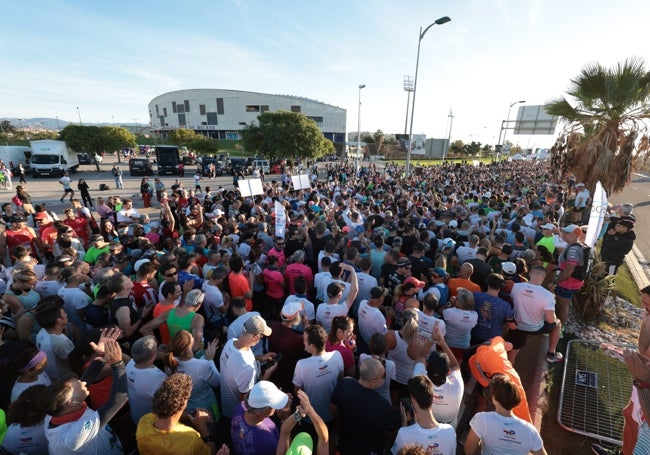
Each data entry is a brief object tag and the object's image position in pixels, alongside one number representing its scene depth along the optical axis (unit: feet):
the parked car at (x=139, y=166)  103.86
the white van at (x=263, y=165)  115.22
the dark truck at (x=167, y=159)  105.19
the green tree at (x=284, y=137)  114.83
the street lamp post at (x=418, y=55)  54.85
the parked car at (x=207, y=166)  109.35
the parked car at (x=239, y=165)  107.45
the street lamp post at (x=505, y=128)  127.71
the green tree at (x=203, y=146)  153.06
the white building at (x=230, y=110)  244.01
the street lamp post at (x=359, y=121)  115.32
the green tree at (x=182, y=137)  169.13
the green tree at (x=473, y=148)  257.14
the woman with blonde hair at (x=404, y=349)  11.53
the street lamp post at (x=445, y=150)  212.37
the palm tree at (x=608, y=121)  32.89
